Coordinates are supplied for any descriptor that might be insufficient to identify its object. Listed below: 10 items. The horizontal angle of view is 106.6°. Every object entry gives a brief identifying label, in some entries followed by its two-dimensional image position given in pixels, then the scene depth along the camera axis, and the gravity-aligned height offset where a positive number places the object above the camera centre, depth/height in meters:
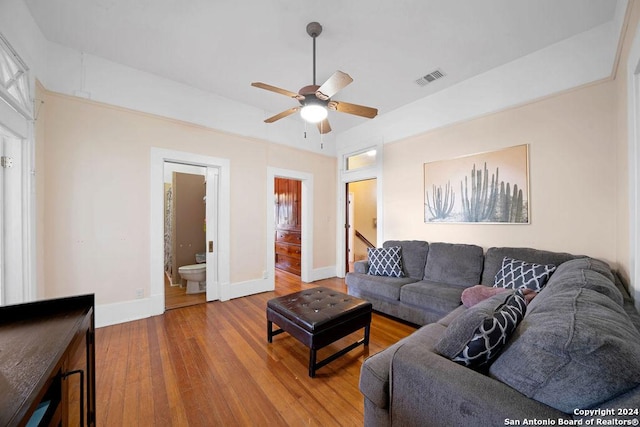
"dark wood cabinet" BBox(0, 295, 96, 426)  0.70 -0.51
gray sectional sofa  0.71 -0.56
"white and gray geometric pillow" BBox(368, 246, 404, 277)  3.33 -0.66
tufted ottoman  1.95 -0.91
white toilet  3.95 -0.99
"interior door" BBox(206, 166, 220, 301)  3.69 -0.19
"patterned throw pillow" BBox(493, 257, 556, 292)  2.26 -0.61
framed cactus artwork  2.85 +0.35
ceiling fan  2.05 +1.13
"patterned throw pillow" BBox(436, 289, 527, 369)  1.01 -0.55
